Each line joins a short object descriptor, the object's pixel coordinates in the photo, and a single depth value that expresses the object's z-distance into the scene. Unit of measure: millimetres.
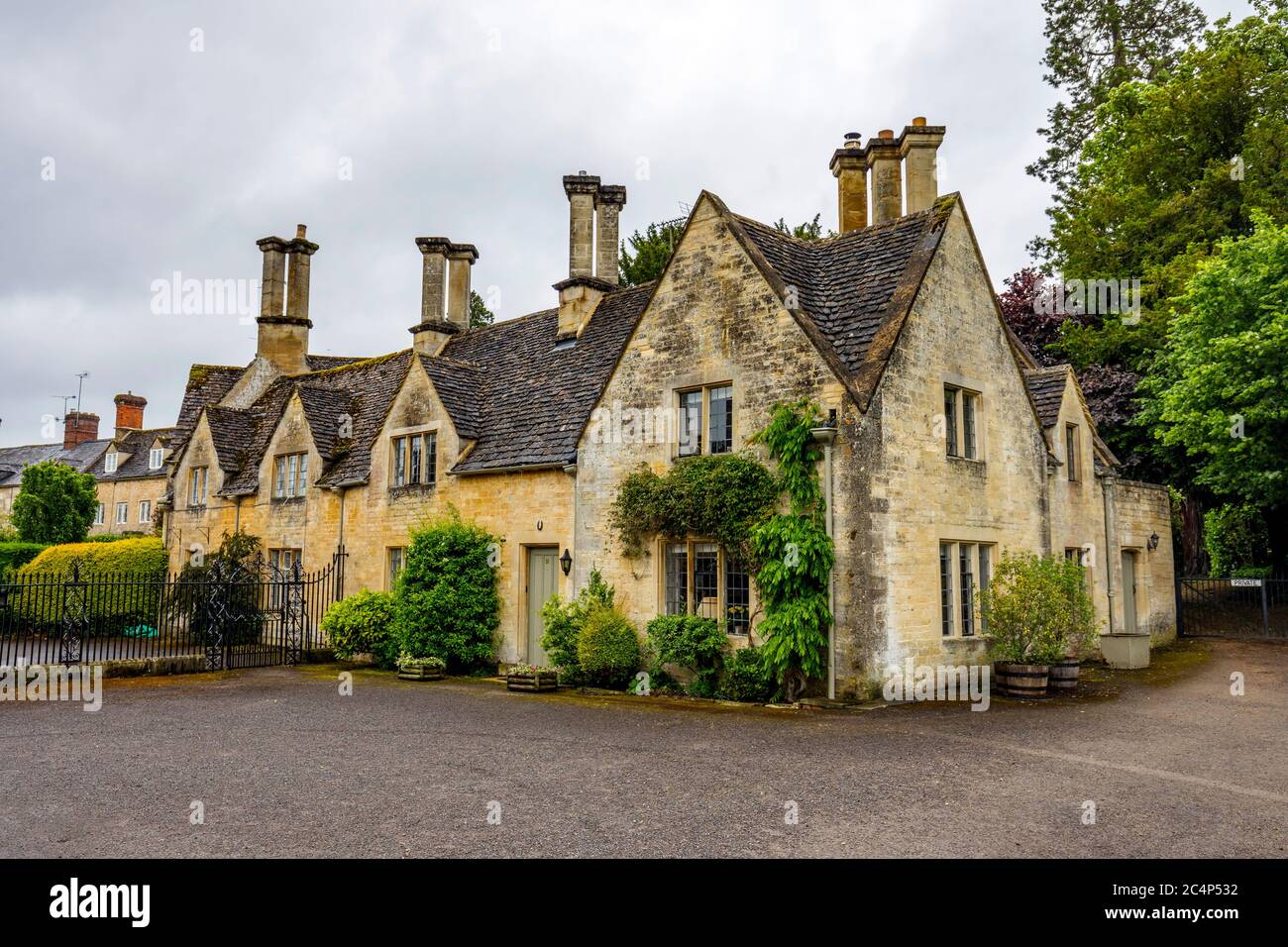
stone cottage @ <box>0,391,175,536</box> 49312
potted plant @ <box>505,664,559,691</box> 15672
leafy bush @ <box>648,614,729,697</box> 14383
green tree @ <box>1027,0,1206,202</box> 35500
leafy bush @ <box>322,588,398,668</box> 19641
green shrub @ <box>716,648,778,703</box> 13672
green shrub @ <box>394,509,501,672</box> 18234
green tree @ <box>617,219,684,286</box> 36625
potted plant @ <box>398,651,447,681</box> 17531
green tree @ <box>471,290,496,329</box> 44656
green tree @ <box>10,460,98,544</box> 39688
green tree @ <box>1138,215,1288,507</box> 21781
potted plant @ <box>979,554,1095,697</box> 14250
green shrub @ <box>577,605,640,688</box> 15336
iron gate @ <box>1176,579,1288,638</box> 24562
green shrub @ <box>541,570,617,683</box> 16109
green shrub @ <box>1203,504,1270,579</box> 43497
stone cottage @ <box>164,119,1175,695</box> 14164
